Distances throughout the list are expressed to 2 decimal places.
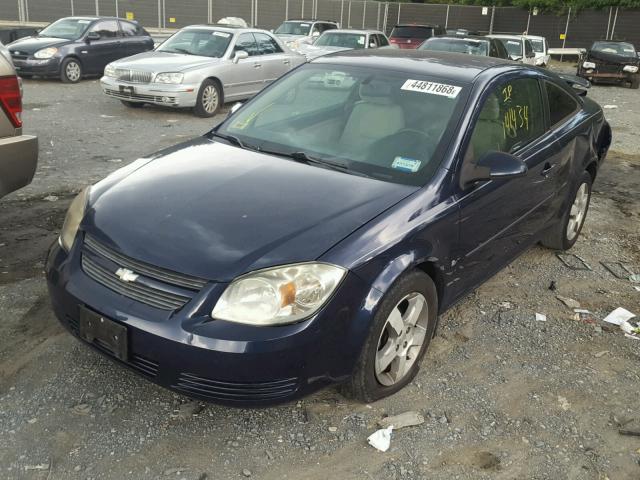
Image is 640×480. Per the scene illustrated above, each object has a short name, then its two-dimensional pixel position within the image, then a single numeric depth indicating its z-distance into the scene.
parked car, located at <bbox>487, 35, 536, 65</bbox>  17.48
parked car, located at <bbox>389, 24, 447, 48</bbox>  21.12
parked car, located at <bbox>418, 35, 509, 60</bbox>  13.32
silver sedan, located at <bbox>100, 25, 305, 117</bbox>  10.62
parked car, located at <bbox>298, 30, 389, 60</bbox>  16.45
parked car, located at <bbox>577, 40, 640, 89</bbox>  19.34
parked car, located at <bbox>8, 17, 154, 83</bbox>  13.55
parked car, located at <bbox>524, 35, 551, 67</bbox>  21.18
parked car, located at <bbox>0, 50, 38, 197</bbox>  4.16
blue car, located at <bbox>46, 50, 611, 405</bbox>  2.62
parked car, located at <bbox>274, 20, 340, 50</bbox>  19.09
